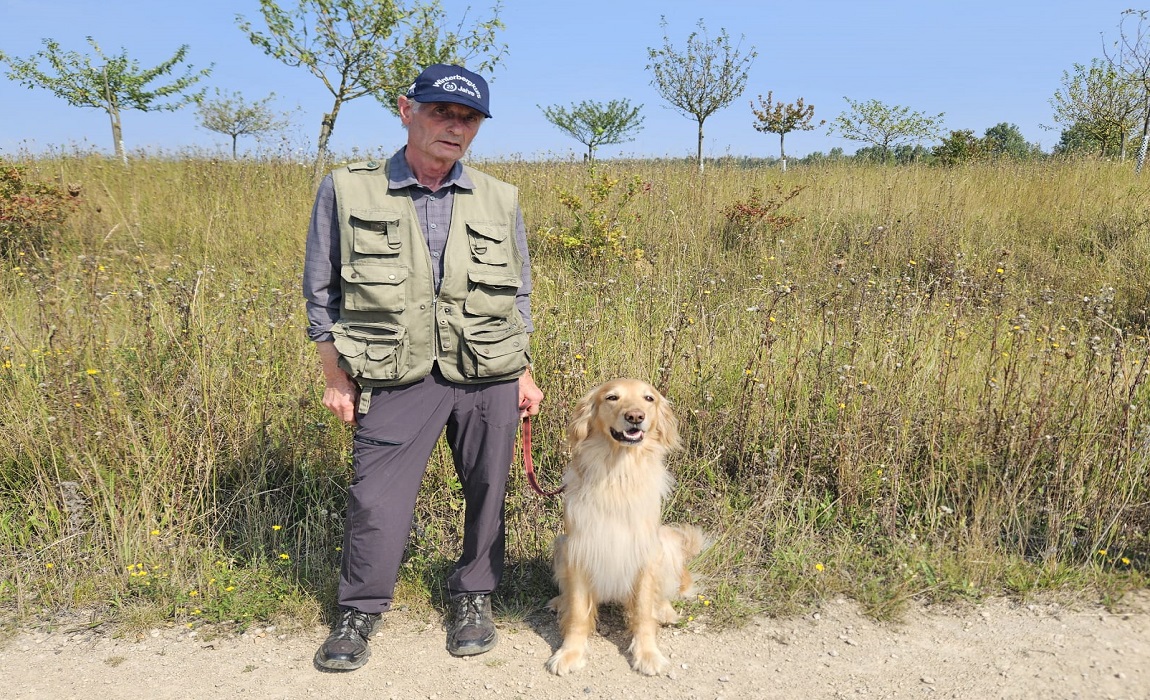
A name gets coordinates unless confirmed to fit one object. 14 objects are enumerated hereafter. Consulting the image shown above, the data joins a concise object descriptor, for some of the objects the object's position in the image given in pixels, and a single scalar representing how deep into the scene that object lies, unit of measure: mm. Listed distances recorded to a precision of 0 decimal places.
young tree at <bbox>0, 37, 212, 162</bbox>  14812
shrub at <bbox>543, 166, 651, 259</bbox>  6344
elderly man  2475
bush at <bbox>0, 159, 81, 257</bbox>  6758
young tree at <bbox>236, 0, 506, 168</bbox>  8578
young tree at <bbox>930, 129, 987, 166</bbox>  13288
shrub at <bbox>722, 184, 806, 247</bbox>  7125
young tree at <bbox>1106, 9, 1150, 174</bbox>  10352
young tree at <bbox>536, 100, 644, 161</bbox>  26938
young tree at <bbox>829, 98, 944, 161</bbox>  21688
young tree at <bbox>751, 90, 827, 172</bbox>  19672
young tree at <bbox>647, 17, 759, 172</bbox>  17164
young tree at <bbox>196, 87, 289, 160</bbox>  28531
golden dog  2695
